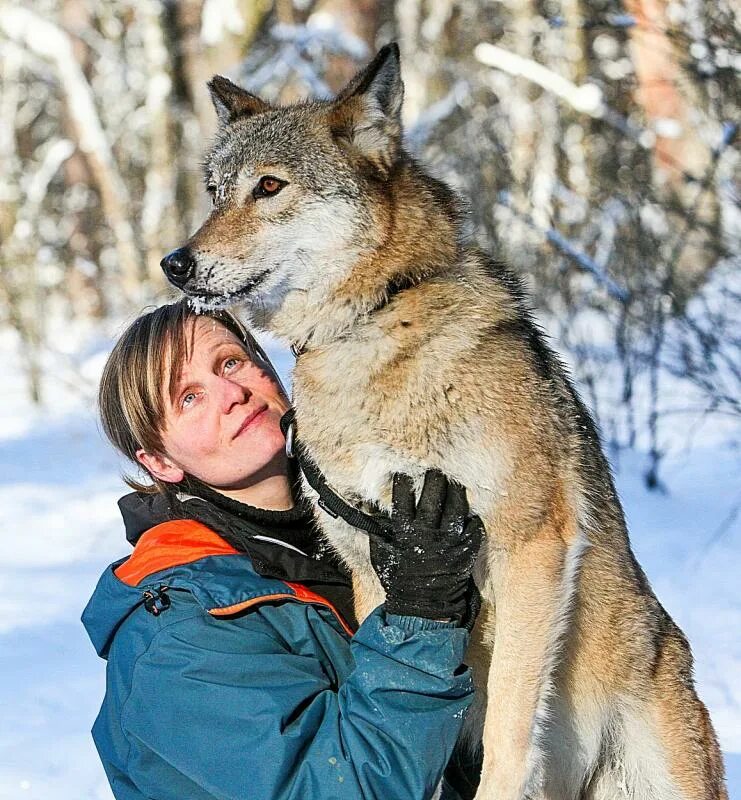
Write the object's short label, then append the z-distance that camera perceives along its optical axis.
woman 1.86
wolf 2.23
